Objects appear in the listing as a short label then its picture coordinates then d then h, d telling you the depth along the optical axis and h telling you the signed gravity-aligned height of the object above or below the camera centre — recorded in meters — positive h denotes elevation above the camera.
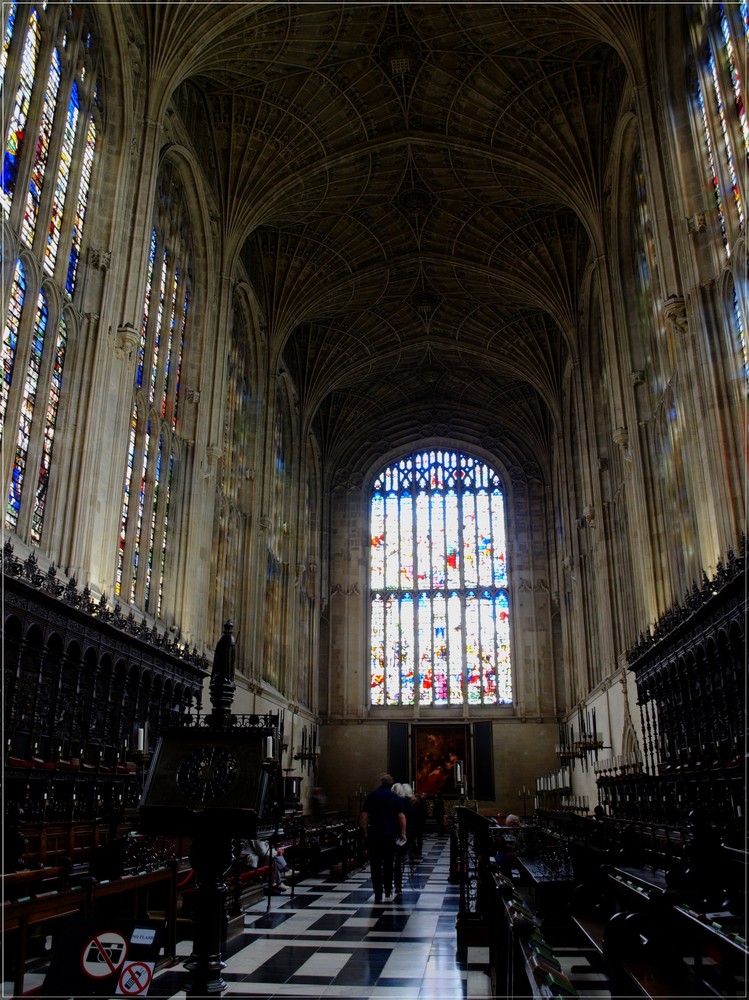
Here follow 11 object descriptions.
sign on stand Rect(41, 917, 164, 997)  3.99 -0.99
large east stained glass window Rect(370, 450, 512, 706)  34.91 +7.40
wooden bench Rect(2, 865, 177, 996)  4.66 -0.93
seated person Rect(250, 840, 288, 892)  11.30 -1.39
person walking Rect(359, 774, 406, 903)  10.39 -0.82
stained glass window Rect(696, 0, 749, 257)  12.59 +10.15
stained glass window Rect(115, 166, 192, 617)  17.22 +7.54
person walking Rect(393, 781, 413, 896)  11.09 -1.28
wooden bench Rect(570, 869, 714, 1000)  3.96 -0.97
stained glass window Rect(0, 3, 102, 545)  12.26 +8.54
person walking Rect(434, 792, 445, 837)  31.02 -2.01
